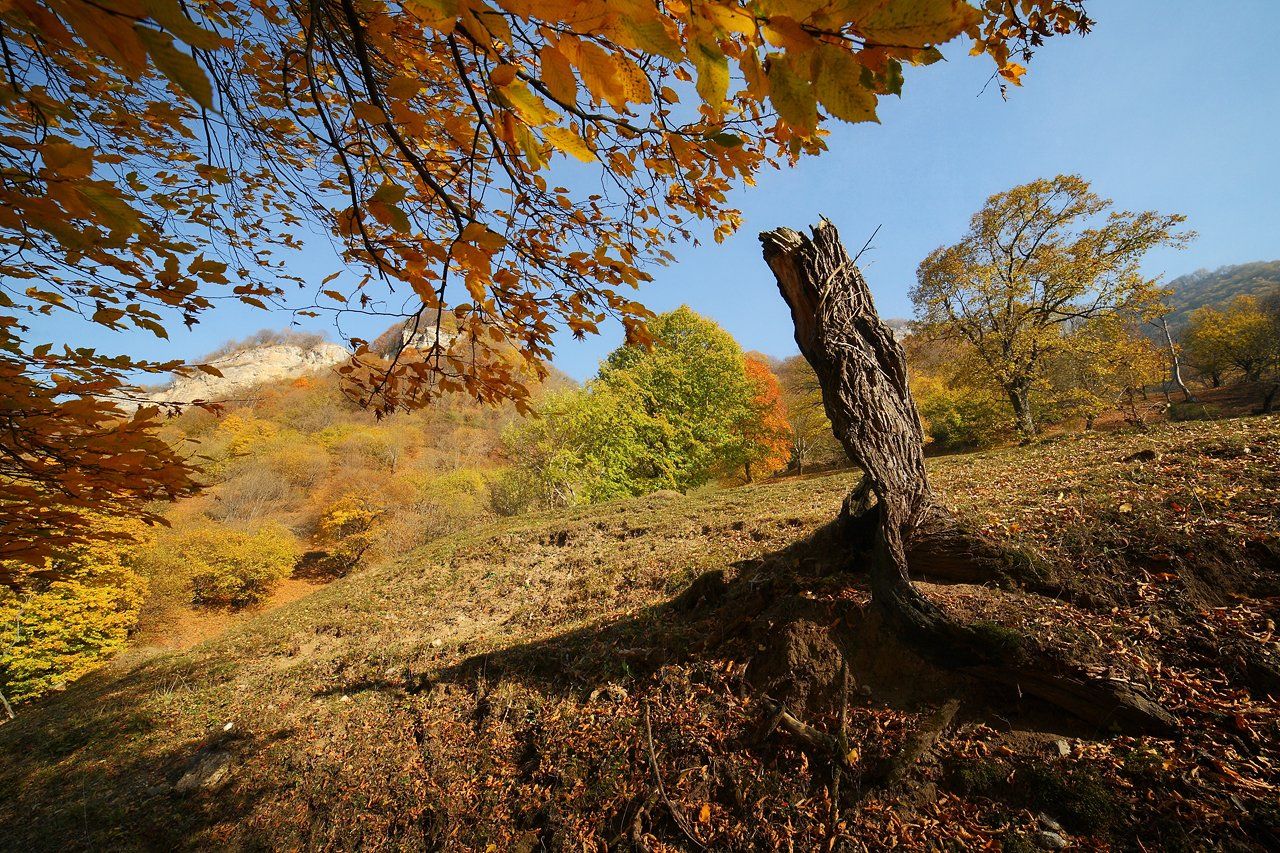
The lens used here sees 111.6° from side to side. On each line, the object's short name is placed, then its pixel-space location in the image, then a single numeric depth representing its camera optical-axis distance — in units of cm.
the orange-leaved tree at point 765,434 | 1978
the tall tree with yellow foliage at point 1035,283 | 1105
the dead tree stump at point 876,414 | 255
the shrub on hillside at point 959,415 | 1614
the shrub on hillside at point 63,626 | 862
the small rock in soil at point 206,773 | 396
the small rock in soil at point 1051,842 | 168
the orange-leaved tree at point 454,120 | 69
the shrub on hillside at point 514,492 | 1602
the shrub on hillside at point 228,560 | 1480
